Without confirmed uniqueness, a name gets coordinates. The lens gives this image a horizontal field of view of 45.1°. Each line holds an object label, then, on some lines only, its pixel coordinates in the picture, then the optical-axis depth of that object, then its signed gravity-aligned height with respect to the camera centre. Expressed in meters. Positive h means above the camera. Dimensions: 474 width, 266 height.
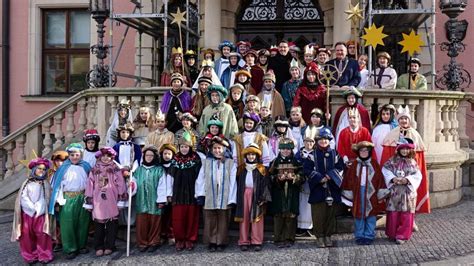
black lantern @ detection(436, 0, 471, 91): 9.12 +1.54
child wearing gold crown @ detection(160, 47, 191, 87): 8.55 +0.99
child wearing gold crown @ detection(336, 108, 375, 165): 6.91 -0.03
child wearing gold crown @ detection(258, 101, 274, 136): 7.19 +0.15
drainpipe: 13.30 +1.54
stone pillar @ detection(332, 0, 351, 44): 11.28 +2.19
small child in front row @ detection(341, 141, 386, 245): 6.57 -0.65
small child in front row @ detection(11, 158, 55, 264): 6.43 -1.04
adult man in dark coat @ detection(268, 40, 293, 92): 8.40 +1.00
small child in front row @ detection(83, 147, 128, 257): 6.54 -0.74
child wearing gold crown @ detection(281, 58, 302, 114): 7.82 +0.65
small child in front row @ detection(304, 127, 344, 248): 6.55 -0.60
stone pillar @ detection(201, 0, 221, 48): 11.73 +2.28
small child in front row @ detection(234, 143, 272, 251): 6.54 -0.75
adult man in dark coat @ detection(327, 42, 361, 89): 7.91 +0.92
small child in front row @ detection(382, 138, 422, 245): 6.51 -0.65
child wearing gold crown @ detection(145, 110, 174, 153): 7.04 -0.03
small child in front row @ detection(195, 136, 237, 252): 6.56 -0.67
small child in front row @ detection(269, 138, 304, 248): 6.55 -0.68
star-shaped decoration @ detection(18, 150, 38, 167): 8.50 -0.44
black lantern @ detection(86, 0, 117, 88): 10.80 +1.62
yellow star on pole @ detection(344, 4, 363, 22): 9.25 +1.97
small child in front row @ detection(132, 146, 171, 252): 6.67 -0.77
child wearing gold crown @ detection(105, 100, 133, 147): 7.40 +0.16
